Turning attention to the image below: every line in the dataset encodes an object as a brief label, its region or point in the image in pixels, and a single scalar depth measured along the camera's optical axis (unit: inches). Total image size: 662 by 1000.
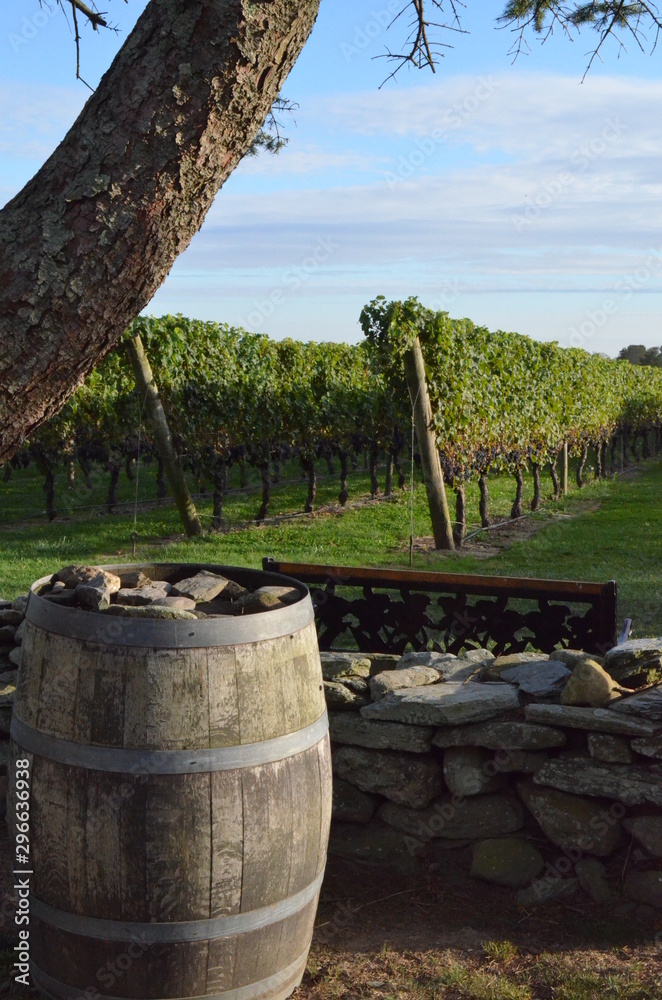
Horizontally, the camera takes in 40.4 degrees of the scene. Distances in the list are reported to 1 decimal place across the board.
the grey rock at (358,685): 147.7
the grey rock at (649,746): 126.6
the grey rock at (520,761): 134.3
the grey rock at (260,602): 110.1
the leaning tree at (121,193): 83.6
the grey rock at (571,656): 150.6
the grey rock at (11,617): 175.3
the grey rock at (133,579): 122.0
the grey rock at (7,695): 158.1
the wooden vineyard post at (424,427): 428.1
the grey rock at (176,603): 104.6
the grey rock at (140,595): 105.7
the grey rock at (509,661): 150.7
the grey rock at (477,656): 162.5
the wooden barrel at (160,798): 93.9
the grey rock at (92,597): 103.9
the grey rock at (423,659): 160.7
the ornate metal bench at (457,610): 168.2
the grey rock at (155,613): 99.3
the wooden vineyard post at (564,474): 762.8
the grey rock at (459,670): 151.3
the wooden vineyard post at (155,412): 450.6
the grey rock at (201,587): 115.0
